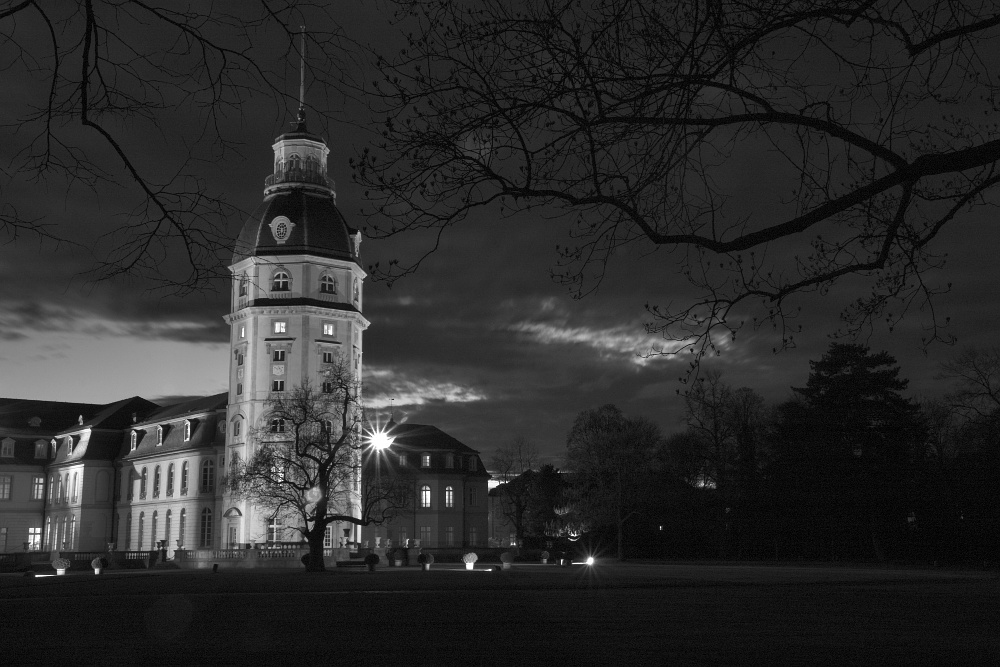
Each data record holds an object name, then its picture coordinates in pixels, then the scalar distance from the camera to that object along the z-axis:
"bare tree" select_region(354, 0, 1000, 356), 9.91
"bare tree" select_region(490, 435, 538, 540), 109.06
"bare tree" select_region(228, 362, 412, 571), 53.12
